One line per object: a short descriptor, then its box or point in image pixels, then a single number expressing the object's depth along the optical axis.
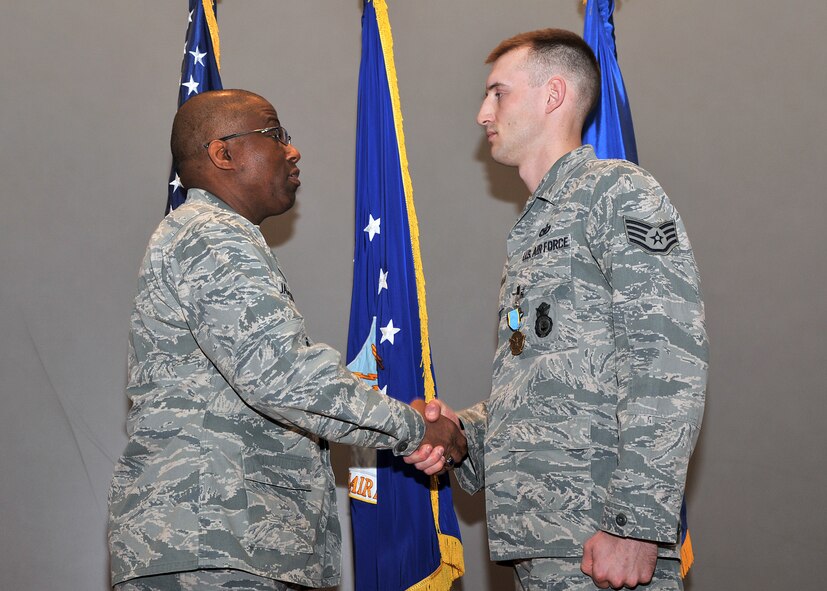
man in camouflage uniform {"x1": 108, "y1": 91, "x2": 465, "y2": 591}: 1.90
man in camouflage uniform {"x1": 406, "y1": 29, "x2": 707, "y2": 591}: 1.76
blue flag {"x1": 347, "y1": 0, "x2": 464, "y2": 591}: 2.77
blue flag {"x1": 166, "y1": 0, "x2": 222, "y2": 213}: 3.15
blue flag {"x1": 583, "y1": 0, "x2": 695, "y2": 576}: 2.89
